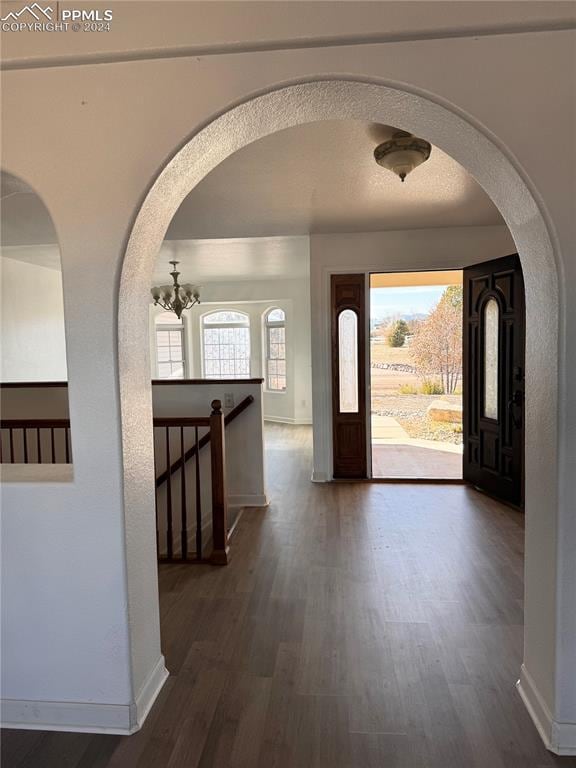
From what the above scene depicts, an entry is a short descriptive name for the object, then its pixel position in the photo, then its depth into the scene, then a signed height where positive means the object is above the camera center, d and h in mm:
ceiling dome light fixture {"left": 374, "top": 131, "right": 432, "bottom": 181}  2553 +1112
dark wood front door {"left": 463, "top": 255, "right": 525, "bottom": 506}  3961 -213
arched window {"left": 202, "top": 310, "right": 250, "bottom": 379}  9000 +287
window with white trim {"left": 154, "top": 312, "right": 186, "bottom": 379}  9211 +306
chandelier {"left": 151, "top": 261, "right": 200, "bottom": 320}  5848 +820
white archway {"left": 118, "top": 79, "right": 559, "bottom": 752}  1597 +287
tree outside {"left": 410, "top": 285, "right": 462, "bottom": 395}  8555 +170
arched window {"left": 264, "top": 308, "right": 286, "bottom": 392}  8711 +174
